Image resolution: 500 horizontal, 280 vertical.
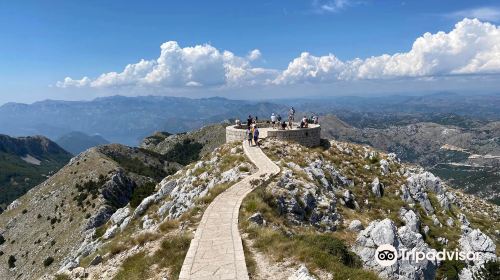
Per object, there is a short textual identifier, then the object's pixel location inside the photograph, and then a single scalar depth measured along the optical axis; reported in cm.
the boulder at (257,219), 2333
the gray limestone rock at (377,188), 4506
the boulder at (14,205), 12838
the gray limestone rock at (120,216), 5156
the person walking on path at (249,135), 4972
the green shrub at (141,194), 6008
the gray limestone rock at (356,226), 3188
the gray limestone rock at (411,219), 3784
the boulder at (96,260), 2208
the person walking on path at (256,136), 4850
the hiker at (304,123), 5844
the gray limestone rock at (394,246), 2347
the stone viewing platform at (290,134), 5203
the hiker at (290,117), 5898
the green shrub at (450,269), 3080
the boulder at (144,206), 4491
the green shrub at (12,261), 9594
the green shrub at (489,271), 3172
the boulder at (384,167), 5144
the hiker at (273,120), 6212
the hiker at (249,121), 5586
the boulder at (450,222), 4578
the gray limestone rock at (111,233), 4616
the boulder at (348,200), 3983
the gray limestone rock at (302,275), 1583
